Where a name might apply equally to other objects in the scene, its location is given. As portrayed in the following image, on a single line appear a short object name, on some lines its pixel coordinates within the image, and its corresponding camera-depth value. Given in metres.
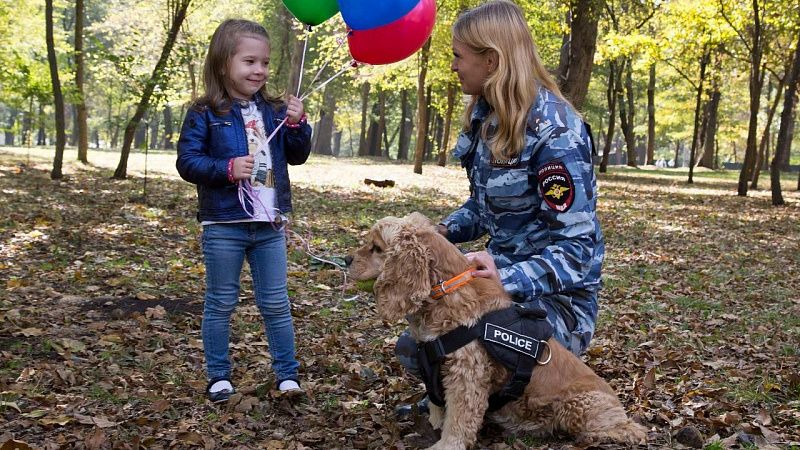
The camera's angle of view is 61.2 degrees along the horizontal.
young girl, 4.82
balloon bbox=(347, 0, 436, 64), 5.08
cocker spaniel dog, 3.82
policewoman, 4.04
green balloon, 5.29
